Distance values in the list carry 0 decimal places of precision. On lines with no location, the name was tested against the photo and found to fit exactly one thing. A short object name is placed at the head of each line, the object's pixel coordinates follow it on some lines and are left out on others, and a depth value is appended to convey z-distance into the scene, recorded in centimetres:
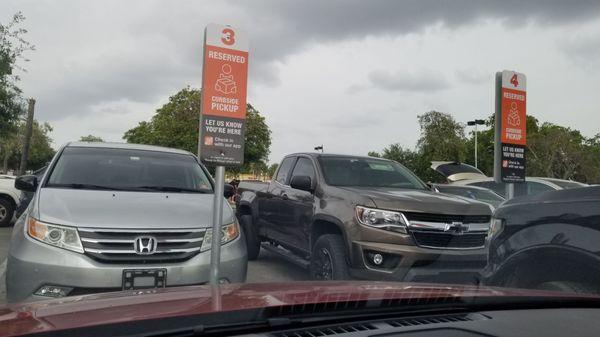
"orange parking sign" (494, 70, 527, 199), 917
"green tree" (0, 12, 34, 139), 2002
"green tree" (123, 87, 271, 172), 4606
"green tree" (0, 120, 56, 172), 7038
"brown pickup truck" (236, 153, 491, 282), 565
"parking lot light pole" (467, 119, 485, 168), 3841
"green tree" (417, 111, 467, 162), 4441
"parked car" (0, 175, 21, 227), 1393
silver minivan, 439
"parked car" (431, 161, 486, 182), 1437
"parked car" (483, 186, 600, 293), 363
